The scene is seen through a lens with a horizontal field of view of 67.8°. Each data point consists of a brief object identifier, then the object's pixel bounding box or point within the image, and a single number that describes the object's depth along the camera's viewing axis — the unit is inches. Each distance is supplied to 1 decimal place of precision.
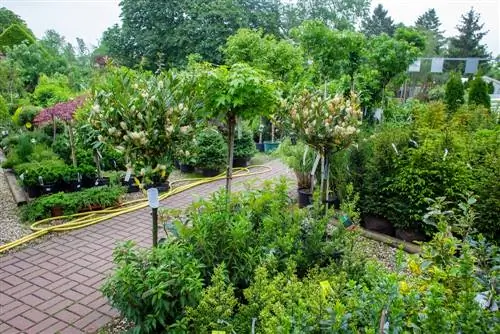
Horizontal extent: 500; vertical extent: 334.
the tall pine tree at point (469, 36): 1362.0
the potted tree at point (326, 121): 130.0
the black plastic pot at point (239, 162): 301.0
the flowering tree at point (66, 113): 209.5
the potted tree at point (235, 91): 121.8
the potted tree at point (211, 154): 268.5
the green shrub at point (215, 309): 72.4
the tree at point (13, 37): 652.7
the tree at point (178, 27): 644.1
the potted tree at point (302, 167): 200.1
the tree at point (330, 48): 235.9
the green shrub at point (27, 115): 297.6
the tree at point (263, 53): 302.7
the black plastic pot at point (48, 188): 201.5
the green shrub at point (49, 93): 367.9
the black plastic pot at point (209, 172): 274.4
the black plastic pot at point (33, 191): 202.5
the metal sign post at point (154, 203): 100.9
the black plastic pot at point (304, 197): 197.2
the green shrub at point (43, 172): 199.2
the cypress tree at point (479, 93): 443.8
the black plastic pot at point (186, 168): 284.2
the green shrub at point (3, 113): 311.1
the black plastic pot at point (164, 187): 231.4
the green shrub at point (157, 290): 84.7
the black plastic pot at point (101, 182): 220.1
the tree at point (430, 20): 1627.7
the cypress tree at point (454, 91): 450.9
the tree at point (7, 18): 857.5
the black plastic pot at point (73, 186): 210.9
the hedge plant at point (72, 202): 179.5
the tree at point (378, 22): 1435.8
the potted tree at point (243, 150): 299.4
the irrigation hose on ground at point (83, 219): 160.5
